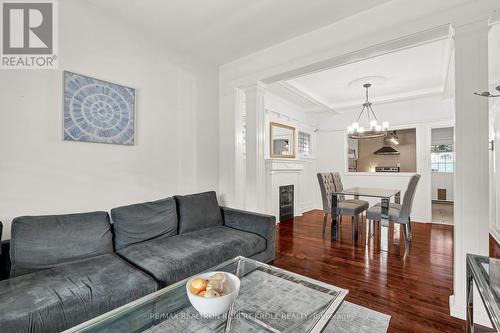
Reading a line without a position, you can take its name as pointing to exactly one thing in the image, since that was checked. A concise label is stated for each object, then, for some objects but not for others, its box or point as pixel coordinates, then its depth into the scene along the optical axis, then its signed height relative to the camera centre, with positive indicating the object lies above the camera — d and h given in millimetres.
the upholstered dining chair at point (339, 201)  3561 -608
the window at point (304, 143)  5653 +583
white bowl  1098 -663
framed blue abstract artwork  2057 +540
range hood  7039 +506
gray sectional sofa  1289 -729
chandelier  4066 +675
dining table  3143 -609
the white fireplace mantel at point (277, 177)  4492 -230
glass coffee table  1123 -794
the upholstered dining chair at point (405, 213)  3152 -661
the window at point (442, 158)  7680 +294
